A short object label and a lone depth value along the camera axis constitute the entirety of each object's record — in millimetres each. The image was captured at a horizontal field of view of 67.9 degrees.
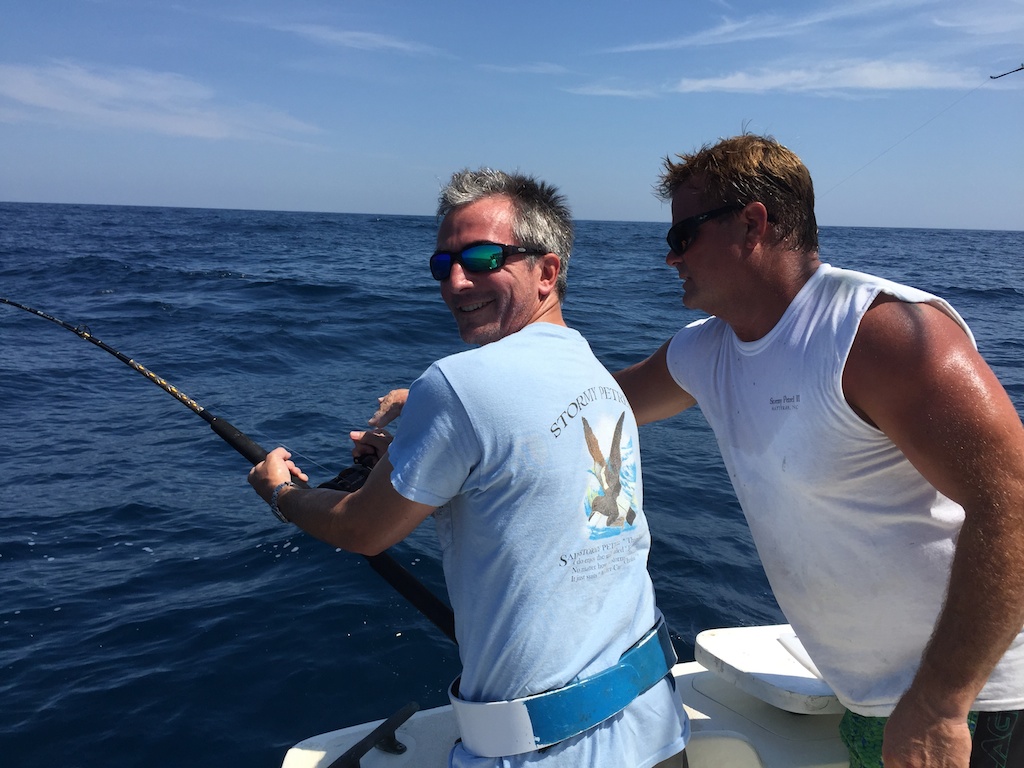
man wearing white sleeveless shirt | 1438
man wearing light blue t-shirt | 1427
